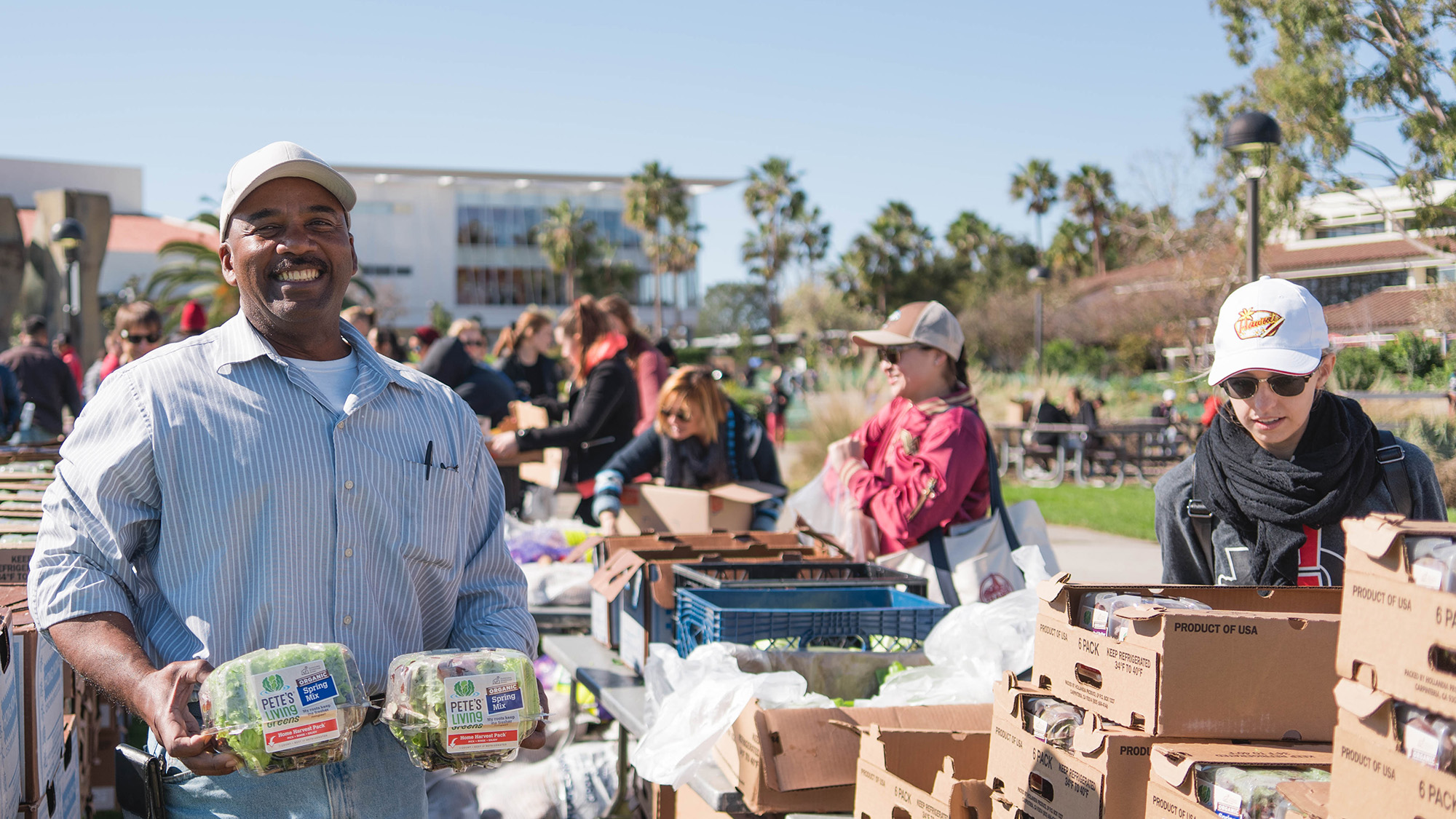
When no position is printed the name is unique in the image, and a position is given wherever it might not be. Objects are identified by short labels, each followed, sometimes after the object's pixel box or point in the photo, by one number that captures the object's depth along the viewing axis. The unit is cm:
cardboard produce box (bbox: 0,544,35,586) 322
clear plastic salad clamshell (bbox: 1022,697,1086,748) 226
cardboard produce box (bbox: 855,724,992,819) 246
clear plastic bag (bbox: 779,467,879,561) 481
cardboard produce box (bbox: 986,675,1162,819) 209
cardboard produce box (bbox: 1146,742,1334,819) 197
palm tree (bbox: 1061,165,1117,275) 5281
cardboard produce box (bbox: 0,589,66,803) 271
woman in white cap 255
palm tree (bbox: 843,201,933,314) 5666
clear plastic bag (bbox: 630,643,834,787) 314
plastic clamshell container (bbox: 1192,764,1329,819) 187
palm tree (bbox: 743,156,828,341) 5756
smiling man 196
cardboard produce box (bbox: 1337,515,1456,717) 153
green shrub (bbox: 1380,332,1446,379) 975
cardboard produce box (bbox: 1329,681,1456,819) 154
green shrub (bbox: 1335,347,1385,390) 1112
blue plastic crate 349
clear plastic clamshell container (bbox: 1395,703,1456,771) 151
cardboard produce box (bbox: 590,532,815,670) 394
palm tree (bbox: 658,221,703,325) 6375
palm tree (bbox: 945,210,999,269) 5778
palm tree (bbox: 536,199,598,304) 6519
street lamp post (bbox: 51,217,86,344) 1357
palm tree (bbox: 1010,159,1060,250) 5622
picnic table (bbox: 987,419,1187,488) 1652
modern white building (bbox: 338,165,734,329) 6781
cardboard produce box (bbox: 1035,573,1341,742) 204
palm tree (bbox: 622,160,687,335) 5847
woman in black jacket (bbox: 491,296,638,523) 655
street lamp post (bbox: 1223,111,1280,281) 840
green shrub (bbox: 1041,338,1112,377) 3959
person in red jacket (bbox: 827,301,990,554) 416
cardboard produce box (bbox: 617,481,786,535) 529
